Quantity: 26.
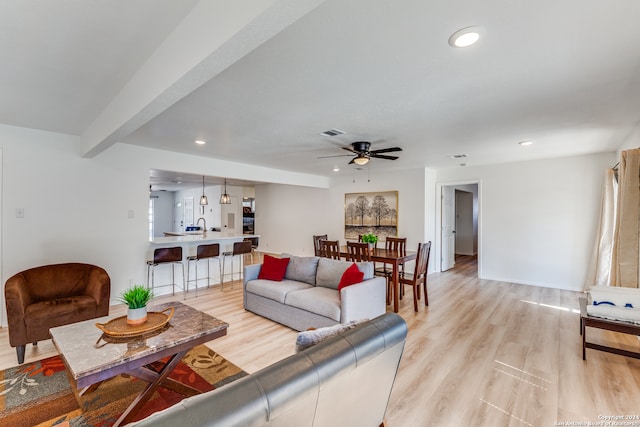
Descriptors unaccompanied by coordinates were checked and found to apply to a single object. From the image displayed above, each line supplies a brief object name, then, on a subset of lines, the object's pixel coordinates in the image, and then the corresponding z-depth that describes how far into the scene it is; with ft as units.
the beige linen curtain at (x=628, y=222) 9.66
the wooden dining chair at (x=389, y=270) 14.58
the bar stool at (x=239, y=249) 17.62
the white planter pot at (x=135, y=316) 6.73
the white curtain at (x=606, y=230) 13.52
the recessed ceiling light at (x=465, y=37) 5.33
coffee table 5.32
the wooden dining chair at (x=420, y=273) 13.19
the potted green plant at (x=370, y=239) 16.08
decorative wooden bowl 6.37
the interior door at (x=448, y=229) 22.50
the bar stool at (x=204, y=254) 15.93
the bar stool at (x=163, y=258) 14.33
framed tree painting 22.74
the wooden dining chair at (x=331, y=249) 15.66
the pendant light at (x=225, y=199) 23.18
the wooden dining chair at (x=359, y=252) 14.34
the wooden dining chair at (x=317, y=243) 17.35
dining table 12.89
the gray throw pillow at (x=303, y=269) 12.67
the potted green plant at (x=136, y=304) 6.68
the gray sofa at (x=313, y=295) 9.83
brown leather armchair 8.40
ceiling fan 13.25
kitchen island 15.47
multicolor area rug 6.27
